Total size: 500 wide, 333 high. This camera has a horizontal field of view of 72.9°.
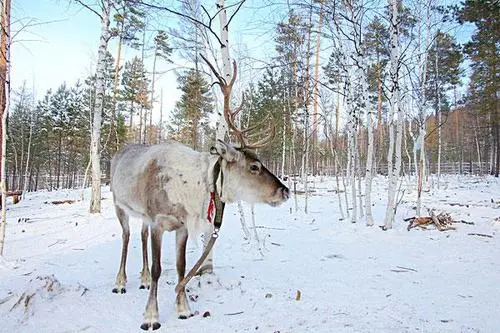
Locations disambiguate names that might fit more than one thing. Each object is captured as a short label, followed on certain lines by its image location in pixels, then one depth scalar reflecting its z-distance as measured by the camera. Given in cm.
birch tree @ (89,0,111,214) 1184
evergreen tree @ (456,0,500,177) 1186
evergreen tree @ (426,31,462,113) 1782
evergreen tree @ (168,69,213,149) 2600
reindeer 360
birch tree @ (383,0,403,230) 848
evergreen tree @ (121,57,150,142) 3106
